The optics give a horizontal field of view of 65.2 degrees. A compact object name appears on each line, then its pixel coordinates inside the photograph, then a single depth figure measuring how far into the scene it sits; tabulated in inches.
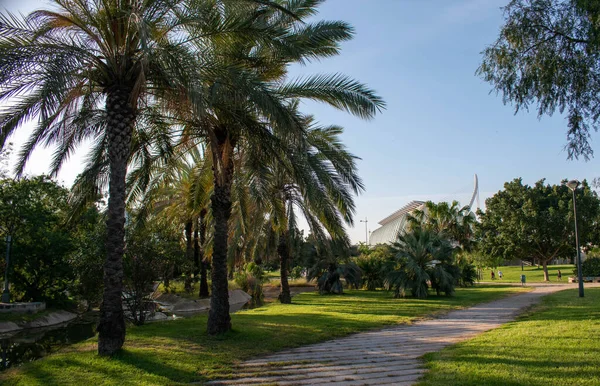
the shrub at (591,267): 1477.6
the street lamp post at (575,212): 737.0
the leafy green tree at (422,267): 916.6
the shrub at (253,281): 1133.7
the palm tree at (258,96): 367.2
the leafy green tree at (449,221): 1615.4
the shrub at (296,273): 1608.0
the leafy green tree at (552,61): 353.4
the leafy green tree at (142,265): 550.0
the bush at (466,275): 1330.0
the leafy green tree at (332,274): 1113.6
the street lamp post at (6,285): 871.1
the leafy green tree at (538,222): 1654.3
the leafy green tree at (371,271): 1267.2
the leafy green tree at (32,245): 924.0
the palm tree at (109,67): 343.3
